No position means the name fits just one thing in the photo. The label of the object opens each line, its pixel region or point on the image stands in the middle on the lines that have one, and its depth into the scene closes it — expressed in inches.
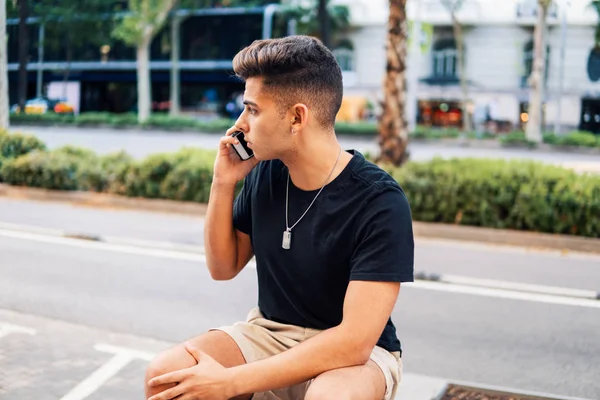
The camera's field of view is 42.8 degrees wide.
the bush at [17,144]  569.9
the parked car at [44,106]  1507.0
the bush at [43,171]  518.9
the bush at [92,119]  1494.5
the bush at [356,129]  1369.3
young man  89.2
